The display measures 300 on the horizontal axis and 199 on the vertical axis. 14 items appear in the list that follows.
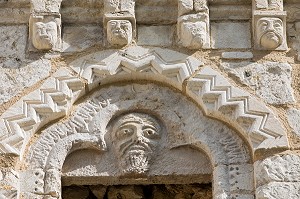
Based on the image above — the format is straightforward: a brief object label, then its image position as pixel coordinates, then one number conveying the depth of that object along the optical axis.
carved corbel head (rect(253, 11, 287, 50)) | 9.35
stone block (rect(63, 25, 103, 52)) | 9.48
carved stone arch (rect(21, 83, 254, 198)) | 8.90
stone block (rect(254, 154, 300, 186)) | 8.76
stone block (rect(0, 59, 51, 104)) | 9.25
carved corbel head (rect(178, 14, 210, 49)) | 9.37
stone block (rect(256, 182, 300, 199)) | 8.68
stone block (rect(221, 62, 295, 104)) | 9.16
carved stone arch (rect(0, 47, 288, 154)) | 8.99
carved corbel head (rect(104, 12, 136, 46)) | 9.42
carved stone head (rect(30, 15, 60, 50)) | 9.41
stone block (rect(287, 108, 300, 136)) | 9.00
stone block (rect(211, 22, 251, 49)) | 9.44
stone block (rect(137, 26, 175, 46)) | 9.48
